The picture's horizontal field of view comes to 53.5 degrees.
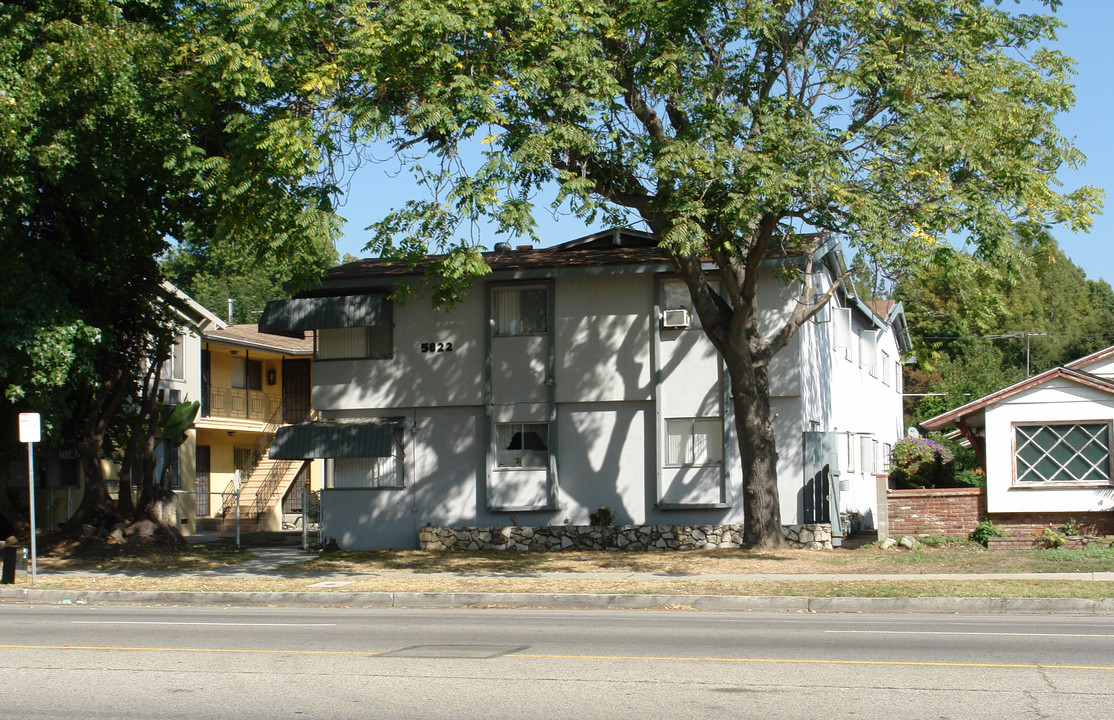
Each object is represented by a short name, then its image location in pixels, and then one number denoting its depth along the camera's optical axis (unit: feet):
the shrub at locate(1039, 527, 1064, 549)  67.05
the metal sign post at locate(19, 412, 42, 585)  59.16
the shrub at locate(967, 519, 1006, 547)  69.67
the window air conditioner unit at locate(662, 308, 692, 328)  76.02
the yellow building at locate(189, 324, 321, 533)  112.98
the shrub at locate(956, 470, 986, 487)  83.54
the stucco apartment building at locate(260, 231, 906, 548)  76.28
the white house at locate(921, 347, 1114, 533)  70.08
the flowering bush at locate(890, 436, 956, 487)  92.02
